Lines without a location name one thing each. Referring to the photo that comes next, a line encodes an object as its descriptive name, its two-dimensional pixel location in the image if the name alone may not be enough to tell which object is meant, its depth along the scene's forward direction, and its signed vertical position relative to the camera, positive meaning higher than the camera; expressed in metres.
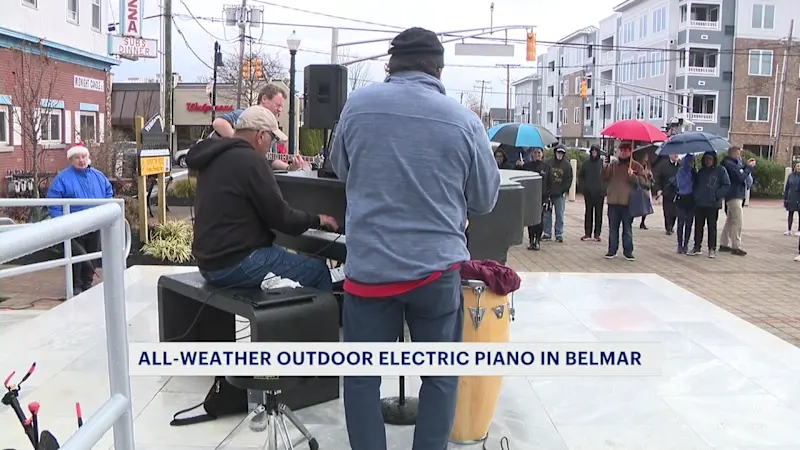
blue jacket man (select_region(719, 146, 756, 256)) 11.47 -0.85
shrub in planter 9.45 -1.37
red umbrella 12.91 +0.28
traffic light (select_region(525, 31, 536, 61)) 24.64 +3.25
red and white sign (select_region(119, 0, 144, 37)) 23.33 +3.79
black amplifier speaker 6.01 +0.39
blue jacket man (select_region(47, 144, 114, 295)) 7.55 -0.53
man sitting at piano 3.93 -0.39
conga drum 3.56 -1.18
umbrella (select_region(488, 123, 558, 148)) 12.67 +0.17
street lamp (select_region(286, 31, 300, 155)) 19.33 +1.99
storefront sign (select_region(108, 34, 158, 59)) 22.70 +2.84
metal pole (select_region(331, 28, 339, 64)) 23.74 +3.11
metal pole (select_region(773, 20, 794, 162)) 42.00 +3.12
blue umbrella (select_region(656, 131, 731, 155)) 11.53 +0.08
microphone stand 4.05 -1.49
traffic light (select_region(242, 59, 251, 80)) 28.99 +2.80
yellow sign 10.41 -0.39
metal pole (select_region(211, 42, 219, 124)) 30.78 +2.01
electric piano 4.81 -0.50
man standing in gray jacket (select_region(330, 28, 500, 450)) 2.93 -0.26
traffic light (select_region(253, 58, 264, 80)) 28.23 +2.72
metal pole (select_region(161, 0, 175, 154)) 26.06 +2.57
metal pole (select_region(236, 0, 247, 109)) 31.25 +4.82
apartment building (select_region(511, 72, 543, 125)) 86.88 +5.79
